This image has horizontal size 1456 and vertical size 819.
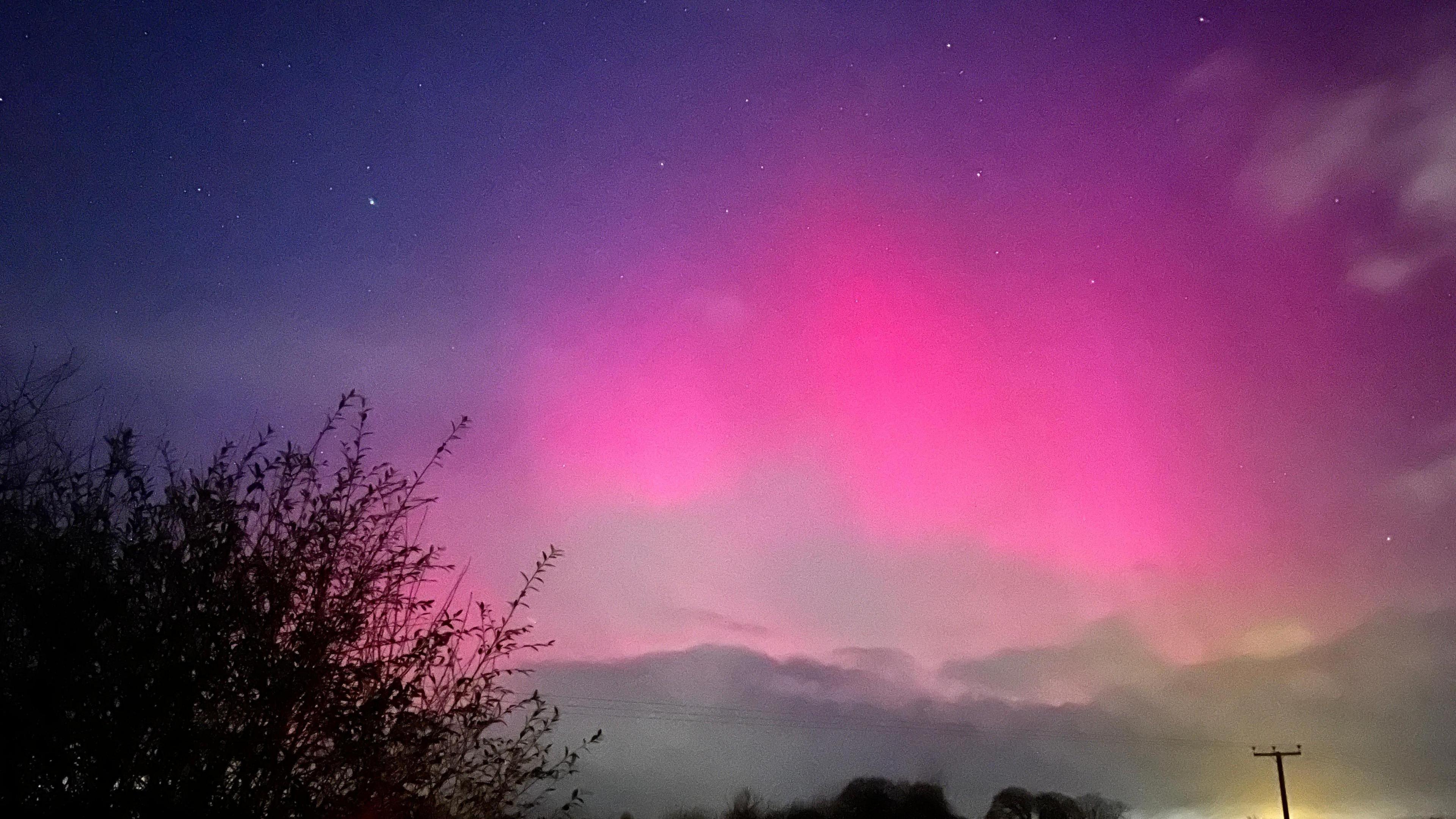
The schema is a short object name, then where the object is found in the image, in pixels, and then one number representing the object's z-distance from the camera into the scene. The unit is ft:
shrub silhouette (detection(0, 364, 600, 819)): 17.56
